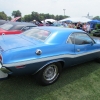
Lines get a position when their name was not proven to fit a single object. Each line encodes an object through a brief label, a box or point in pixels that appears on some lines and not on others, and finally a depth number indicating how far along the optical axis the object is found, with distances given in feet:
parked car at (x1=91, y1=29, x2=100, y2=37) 45.43
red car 22.11
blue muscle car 8.73
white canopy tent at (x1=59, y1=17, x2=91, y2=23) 78.71
